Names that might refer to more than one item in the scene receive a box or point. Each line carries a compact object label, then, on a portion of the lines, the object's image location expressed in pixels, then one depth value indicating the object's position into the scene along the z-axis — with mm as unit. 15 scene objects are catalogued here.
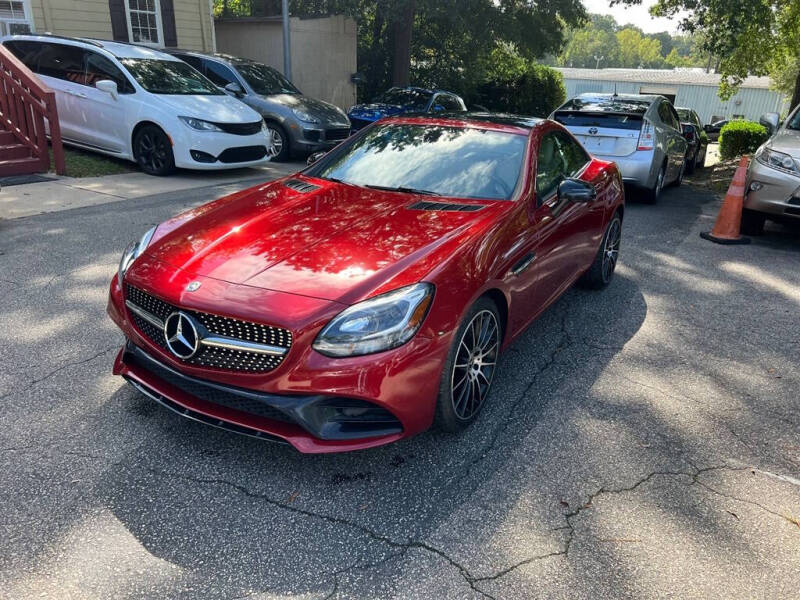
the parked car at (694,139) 13727
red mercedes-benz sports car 2742
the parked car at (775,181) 7035
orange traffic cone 7512
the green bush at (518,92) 25484
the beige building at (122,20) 12820
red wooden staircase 8992
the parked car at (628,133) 9055
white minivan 9375
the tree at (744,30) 12636
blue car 13578
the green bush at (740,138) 17500
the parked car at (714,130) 19811
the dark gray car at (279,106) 11703
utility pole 15453
